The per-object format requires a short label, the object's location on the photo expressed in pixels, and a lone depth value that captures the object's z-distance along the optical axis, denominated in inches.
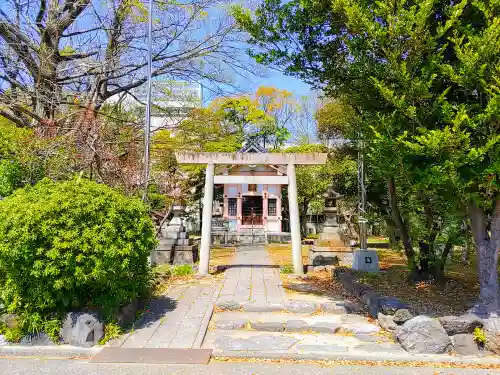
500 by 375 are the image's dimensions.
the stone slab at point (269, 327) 231.8
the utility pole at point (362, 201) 488.7
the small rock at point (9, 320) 207.8
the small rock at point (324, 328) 227.9
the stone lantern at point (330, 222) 527.8
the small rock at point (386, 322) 221.5
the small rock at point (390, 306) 235.1
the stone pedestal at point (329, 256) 474.6
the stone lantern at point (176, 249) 501.4
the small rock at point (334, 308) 267.7
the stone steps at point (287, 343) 197.0
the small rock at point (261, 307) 269.6
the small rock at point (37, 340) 202.2
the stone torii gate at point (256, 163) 410.3
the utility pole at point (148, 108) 362.3
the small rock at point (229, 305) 274.8
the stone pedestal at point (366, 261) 412.8
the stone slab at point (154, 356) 184.5
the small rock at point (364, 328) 225.5
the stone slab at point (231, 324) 235.7
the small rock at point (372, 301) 250.4
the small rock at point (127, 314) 223.5
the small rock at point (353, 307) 267.6
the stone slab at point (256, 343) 201.9
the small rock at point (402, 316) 213.5
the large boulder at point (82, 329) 201.0
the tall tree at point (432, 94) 191.5
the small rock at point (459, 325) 200.2
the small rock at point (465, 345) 194.4
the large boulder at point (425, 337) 195.0
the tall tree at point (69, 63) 407.8
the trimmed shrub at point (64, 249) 191.6
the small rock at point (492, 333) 194.7
